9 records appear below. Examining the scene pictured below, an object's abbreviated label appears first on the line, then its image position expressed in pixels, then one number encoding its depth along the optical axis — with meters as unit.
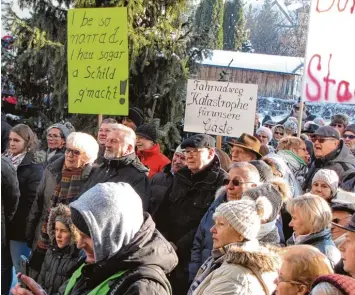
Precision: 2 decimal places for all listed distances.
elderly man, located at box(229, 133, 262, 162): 8.05
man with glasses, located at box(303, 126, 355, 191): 8.45
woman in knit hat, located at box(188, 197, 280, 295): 4.04
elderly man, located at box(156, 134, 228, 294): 6.87
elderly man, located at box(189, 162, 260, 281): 6.06
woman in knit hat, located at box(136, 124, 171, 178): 8.73
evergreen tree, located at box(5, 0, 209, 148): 12.01
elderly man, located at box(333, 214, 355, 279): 4.14
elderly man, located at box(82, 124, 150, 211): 7.14
